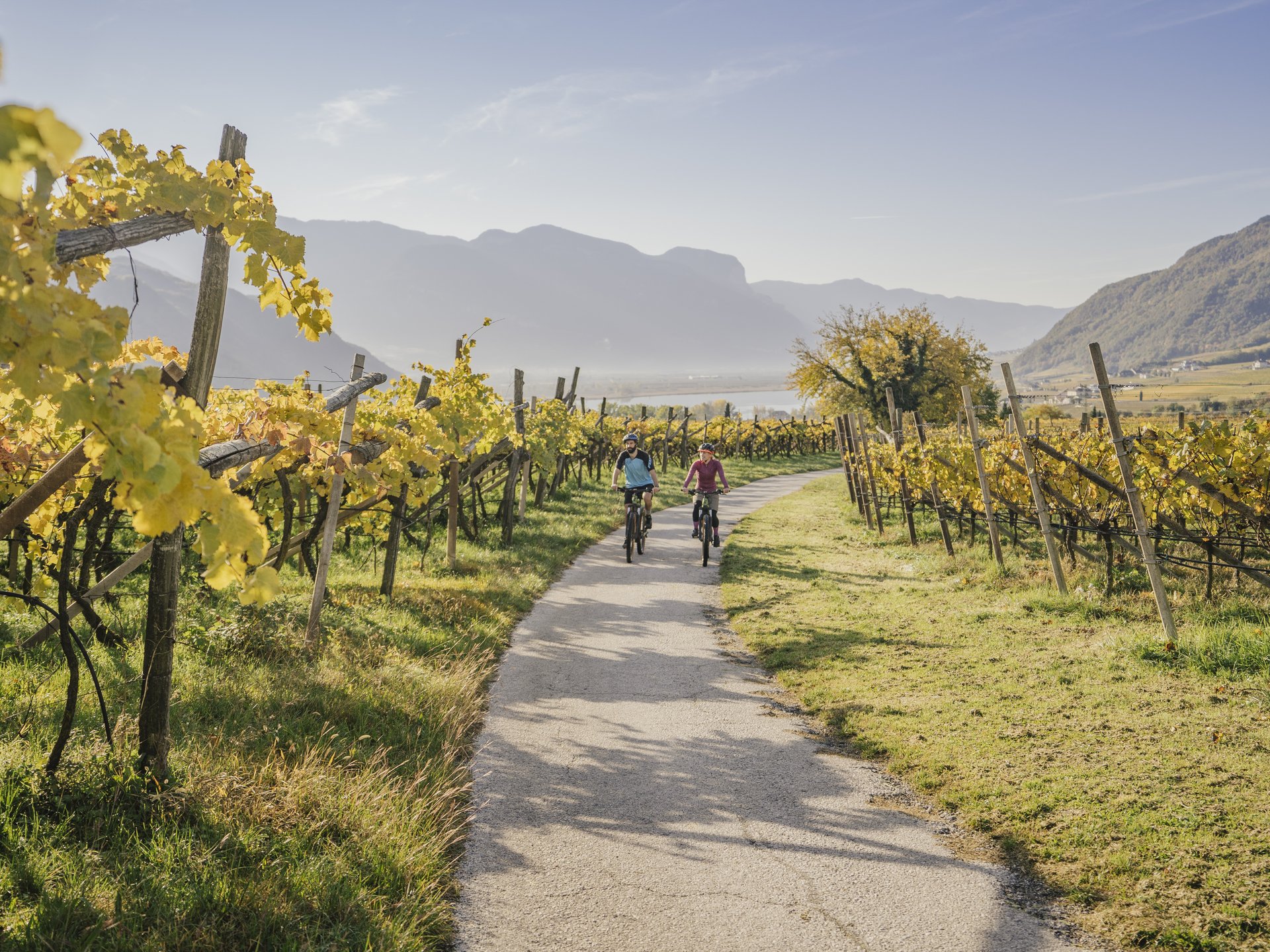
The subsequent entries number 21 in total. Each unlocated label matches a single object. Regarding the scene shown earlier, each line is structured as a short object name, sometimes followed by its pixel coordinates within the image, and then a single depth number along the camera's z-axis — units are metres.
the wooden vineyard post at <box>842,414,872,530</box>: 15.94
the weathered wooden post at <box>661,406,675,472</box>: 28.29
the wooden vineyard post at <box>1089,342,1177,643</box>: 6.75
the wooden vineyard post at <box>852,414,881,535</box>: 14.57
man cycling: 12.05
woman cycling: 12.08
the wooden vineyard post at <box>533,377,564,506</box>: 16.62
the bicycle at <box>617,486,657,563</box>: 12.02
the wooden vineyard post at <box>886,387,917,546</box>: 13.11
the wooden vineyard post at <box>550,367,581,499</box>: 18.03
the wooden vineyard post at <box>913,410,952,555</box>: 11.69
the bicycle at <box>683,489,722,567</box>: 11.85
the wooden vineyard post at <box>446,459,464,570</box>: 10.30
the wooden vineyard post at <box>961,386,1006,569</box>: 10.16
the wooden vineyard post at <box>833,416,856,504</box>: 18.47
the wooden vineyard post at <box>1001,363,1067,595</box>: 8.58
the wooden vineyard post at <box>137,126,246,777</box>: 3.56
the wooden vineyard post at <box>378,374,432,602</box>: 8.15
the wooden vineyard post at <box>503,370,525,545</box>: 12.52
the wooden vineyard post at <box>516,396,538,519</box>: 14.33
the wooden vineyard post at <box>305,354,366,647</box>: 6.43
